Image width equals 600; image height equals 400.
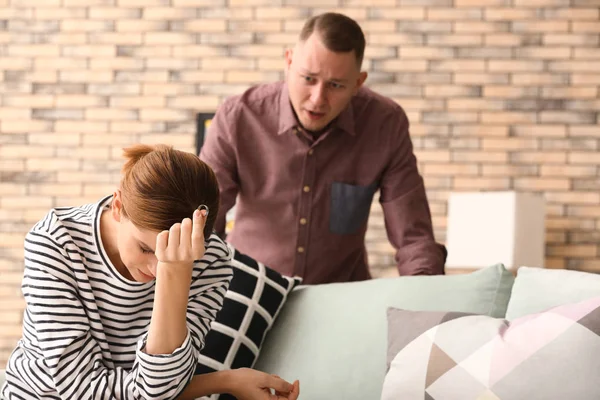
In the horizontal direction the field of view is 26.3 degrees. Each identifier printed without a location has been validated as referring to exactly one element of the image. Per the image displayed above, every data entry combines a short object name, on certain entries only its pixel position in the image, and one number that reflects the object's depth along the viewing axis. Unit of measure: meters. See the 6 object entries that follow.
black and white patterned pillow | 2.21
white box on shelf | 3.33
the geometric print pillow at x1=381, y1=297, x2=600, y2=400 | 1.92
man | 2.58
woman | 1.87
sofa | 2.08
